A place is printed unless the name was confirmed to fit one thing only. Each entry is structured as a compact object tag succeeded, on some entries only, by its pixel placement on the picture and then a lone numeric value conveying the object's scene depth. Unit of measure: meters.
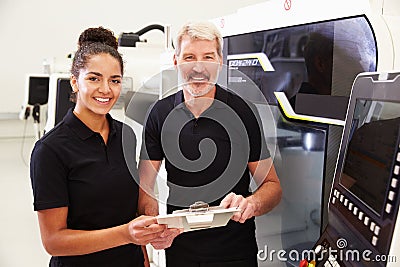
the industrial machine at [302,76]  0.99
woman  1.16
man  1.28
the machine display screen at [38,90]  2.85
